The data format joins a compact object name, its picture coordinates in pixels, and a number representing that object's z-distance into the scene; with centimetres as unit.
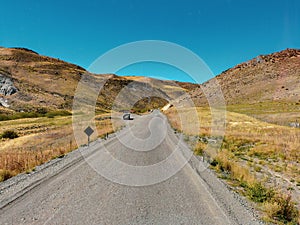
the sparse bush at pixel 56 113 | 6086
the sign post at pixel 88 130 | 1638
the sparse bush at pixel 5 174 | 851
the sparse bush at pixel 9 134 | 2881
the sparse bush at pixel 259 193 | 648
